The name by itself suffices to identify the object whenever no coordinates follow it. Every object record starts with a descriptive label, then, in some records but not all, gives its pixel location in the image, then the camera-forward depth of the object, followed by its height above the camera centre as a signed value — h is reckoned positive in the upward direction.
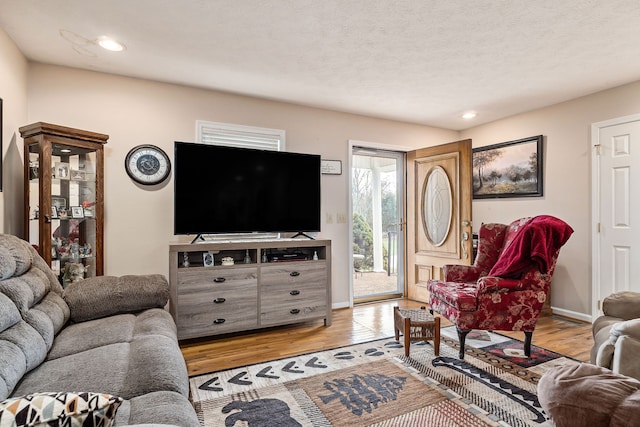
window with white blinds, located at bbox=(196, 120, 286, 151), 3.35 +0.84
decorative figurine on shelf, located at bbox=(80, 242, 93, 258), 2.73 -0.29
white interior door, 3.18 +0.09
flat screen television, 2.98 +0.24
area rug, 1.80 -1.10
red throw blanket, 2.51 -0.22
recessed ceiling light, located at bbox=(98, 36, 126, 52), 2.40 +1.27
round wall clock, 3.04 +0.48
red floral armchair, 2.54 -0.58
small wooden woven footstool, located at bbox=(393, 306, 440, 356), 2.53 -0.86
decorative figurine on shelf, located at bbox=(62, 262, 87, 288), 2.63 -0.46
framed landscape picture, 3.97 +0.59
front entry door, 3.74 +0.05
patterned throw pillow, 0.66 -0.41
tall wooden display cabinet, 2.42 +0.14
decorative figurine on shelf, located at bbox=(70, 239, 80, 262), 2.68 -0.29
